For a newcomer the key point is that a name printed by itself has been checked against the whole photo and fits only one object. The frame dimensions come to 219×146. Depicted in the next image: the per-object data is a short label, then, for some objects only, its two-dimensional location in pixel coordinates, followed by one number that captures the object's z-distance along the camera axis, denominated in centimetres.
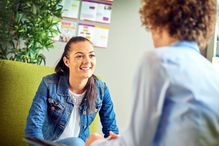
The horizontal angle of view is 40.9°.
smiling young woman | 169
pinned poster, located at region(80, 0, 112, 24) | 273
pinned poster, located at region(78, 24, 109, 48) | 272
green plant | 217
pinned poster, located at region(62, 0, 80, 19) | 268
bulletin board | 268
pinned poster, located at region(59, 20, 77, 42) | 267
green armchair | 186
